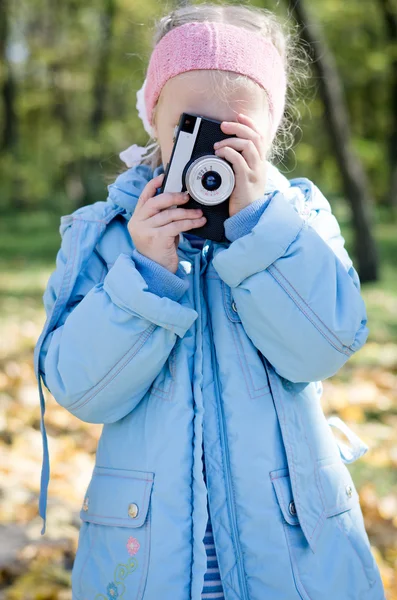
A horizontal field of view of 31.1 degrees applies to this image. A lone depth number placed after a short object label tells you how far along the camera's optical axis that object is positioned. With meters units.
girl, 1.54
